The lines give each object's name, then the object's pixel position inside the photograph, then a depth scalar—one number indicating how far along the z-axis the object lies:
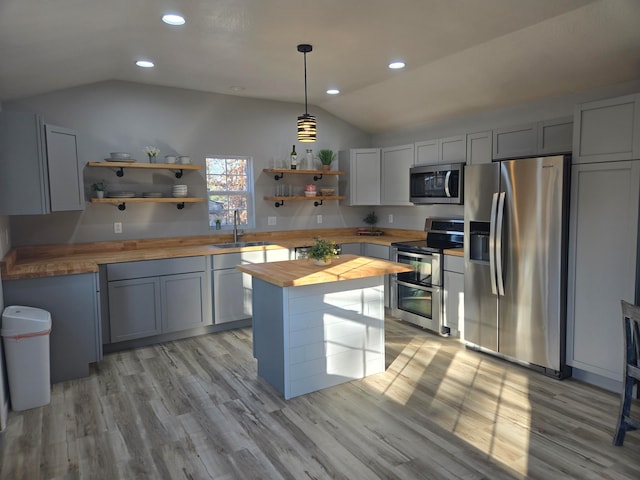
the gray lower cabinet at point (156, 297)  4.09
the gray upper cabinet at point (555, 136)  3.77
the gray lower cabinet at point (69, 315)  3.41
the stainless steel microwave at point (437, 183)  4.63
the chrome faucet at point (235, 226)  5.21
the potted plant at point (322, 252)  3.39
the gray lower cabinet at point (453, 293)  4.29
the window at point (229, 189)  5.26
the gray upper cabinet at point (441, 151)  4.63
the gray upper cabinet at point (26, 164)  3.26
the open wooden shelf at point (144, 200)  4.31
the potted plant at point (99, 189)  4.33
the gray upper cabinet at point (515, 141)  4.00
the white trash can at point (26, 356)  3.02
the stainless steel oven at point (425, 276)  4.54
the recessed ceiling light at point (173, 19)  2.82
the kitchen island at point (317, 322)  3.12
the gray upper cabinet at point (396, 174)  5.39
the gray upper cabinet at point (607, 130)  2.95
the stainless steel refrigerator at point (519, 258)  3.37
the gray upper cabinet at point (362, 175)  5.83
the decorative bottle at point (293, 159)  5.52
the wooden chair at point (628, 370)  2.45
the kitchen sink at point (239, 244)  5.05
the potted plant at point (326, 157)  5.80
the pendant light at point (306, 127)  3.40
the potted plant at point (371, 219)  6.33
